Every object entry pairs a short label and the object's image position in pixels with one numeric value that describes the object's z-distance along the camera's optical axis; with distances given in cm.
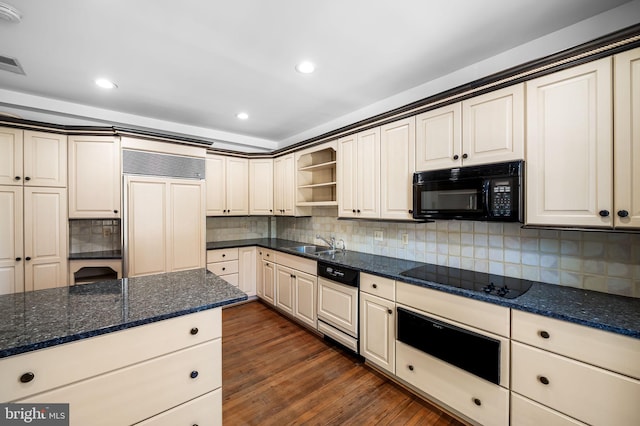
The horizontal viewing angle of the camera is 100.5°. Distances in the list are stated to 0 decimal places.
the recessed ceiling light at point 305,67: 219
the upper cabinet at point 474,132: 174
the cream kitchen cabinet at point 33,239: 255
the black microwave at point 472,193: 171
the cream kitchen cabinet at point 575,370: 124
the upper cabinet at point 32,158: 256
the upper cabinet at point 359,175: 264
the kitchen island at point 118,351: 107
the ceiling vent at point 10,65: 211
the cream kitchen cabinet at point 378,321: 218
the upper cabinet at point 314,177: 365
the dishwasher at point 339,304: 249
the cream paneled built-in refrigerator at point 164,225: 296
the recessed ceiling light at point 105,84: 244
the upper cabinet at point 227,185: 390
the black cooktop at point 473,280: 174
